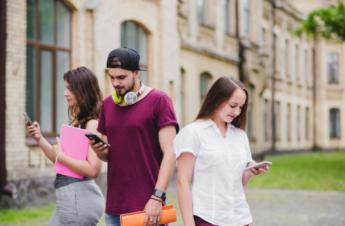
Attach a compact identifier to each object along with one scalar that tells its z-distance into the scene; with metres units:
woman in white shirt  4.49
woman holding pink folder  5.02
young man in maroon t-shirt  4.66
